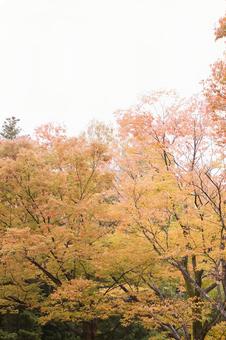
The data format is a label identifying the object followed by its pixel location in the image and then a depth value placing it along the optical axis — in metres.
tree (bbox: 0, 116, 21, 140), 34.22
